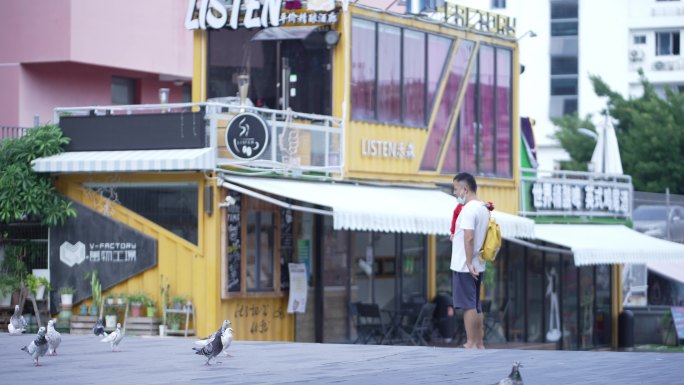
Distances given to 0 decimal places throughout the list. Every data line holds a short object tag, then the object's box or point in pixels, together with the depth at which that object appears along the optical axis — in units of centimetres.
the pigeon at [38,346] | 1346
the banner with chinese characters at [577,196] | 2986
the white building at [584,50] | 6756
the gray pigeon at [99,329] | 1811
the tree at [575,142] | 5531
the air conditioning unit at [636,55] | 6769
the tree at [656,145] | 5150
